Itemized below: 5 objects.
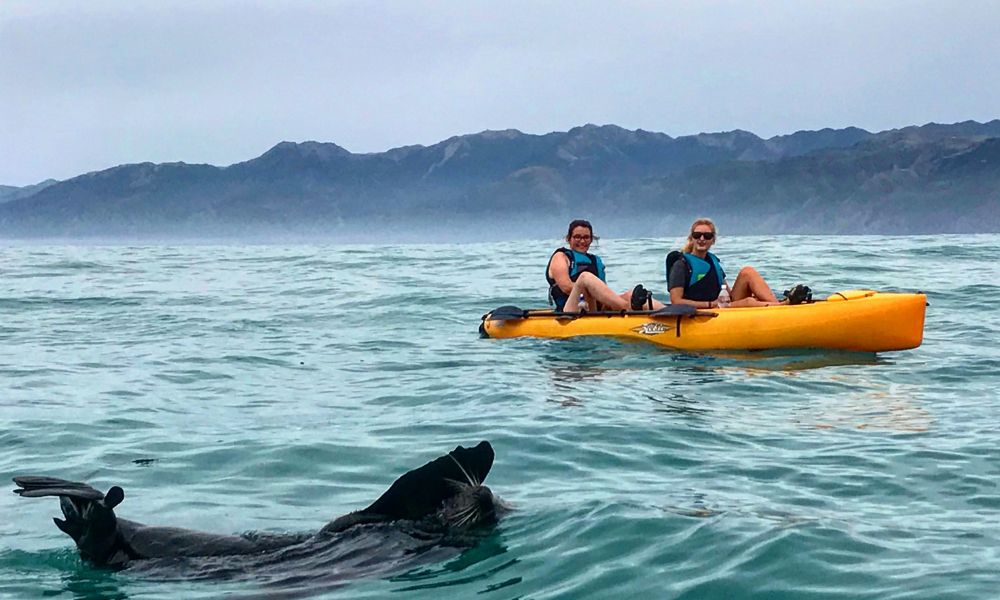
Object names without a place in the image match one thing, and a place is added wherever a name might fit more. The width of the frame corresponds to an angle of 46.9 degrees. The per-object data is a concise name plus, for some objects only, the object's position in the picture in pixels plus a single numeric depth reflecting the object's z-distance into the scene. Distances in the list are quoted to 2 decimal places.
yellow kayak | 12.38
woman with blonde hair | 13.23
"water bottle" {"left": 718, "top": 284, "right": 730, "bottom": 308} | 13.55
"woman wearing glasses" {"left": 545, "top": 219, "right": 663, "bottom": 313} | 13.60
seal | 5.36
